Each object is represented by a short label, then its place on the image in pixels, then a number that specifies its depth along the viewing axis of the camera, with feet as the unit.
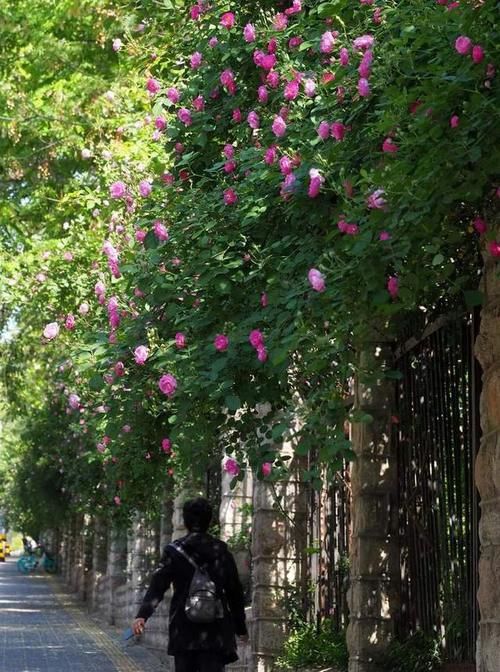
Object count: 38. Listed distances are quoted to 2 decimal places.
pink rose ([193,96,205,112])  29.94
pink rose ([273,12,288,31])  26.62
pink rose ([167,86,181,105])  30.58
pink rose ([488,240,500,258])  20.32
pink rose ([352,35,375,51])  21.27
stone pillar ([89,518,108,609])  108.06
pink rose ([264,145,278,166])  24.36
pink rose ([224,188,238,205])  27.07
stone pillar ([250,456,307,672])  42.86
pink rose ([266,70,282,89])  26.23
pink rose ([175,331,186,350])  27.96
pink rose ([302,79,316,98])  23.86
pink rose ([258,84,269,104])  26.17
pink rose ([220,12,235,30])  27.78
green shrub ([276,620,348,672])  36.45
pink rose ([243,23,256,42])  25.93
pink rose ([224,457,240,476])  29.45
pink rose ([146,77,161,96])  32.07
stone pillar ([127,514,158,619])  73.26
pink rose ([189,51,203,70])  29.43
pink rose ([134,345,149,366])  29.36
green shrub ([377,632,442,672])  29.04
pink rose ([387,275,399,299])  20.89
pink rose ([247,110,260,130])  26.15
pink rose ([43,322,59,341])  37.06
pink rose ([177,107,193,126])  30.04
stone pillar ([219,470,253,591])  52.11
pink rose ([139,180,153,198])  31.19
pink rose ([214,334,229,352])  25.95
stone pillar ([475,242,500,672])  21.53
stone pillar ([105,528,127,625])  90.84
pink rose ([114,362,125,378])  31.17
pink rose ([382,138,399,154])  19.52
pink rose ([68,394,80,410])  41.70
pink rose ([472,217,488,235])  20.52
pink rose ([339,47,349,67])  22.13
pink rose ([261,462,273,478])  29.07
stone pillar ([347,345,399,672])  32.42
